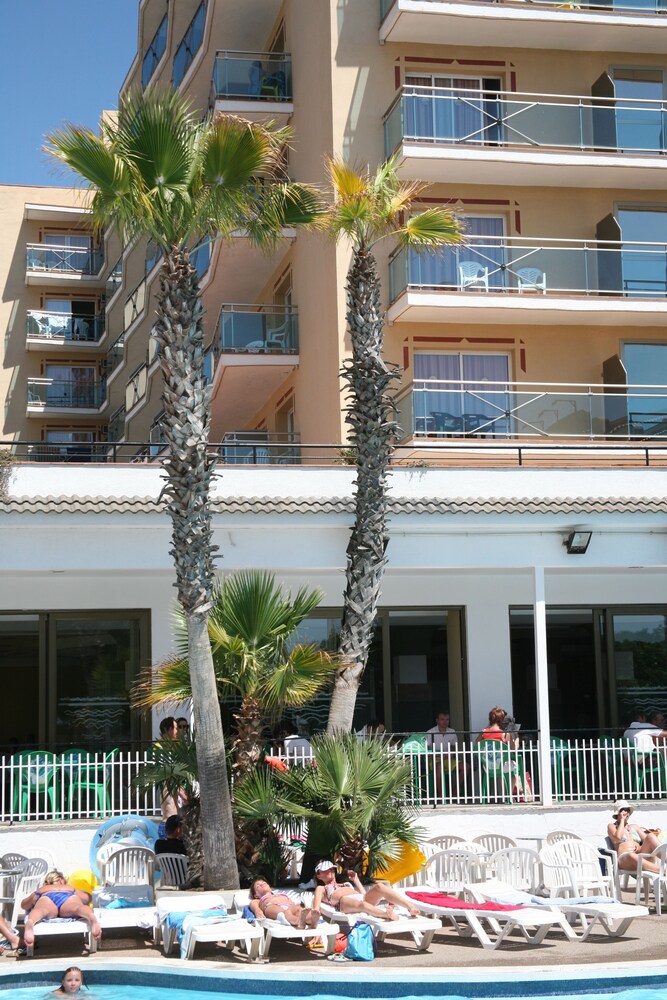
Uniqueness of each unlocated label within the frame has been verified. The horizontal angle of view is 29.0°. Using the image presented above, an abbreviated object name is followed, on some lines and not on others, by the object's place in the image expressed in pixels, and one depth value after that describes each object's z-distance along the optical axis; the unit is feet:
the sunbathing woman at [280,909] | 39.40
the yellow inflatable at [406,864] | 45.52
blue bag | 38.40
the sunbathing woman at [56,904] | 39.96
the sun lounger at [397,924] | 38.83
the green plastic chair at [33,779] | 53.83
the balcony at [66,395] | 160.97
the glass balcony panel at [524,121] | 83.61
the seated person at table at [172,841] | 46.52
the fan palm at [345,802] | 43.34
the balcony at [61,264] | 163.12
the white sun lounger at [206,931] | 38.11
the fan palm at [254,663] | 45.44
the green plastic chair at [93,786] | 54.13
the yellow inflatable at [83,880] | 46.75
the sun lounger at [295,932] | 38.22
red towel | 40.98
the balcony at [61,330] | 161.68
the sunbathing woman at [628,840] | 48.42
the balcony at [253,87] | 92.03
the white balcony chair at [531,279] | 84.64
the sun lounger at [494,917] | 39.63
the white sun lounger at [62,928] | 39.45
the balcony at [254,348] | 89.20
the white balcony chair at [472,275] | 83.46
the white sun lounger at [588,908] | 40.16
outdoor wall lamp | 60.93
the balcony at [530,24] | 84.02
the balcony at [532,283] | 81.87
